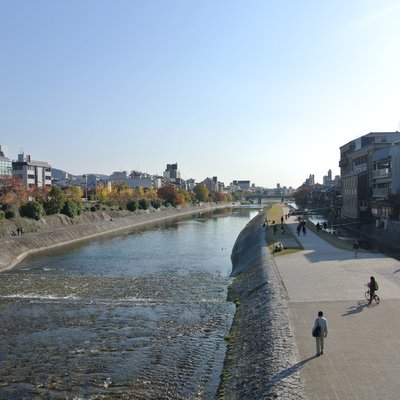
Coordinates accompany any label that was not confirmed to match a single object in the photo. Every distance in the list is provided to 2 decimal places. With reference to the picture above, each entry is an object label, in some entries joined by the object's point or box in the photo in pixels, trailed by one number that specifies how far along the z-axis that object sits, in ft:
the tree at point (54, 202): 199.11
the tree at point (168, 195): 413.18
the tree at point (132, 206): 299.99
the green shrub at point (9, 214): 166.30
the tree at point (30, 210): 175.83
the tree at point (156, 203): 354.54
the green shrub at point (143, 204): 323.06
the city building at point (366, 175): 187.57
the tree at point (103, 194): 308.69
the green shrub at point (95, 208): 245.73
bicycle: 56.54
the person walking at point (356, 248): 95.55
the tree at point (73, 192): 255.09
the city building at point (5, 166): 282.73
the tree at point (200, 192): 568.41
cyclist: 55.77
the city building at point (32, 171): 309.01
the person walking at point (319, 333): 40.04
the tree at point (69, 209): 206.39
